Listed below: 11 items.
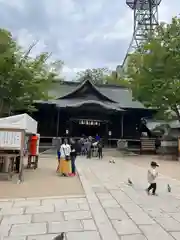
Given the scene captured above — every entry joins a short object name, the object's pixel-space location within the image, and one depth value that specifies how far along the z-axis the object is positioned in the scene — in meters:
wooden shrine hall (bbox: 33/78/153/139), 20.57
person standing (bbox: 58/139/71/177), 7.62
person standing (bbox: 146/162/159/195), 5.46
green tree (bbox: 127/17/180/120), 14.46
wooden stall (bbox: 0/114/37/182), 6.71
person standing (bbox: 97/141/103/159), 14.82
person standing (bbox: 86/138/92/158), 14.77
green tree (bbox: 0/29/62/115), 12.43
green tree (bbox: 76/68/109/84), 38.61
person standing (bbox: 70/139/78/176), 7.90
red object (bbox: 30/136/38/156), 8.95
